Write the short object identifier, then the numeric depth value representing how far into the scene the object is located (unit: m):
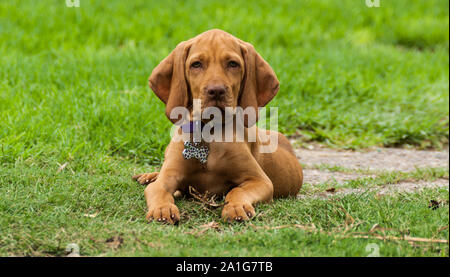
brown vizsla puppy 4.07
